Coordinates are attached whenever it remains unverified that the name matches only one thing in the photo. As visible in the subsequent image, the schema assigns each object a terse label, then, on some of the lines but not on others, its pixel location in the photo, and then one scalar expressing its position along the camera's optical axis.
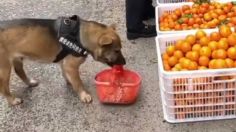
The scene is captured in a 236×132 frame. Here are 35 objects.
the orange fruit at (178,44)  3.22
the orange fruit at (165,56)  3.21
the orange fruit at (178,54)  3.17
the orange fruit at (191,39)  3.21
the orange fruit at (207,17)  3.60
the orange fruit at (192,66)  3.02
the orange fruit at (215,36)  3.21
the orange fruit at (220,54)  3.04
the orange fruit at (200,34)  3.23
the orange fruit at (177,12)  3.74
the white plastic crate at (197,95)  2.96
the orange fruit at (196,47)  3.14
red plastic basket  3.34
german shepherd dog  3.29
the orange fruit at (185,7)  3.79
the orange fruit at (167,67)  3.12
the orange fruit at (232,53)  3.02
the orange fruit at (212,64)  3.01
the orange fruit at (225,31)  3.18
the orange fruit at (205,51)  3.08
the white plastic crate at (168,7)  3.86
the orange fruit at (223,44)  3.09
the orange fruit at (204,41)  3.17
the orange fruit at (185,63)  3.03
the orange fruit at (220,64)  2.97
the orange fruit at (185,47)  3.18
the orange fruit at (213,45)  3.11
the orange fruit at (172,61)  3.14
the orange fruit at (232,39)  3.10
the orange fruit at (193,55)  3.09
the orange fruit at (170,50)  3.22
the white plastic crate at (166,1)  4.19
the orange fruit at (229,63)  2.99
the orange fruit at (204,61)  3.05
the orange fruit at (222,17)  3.55
